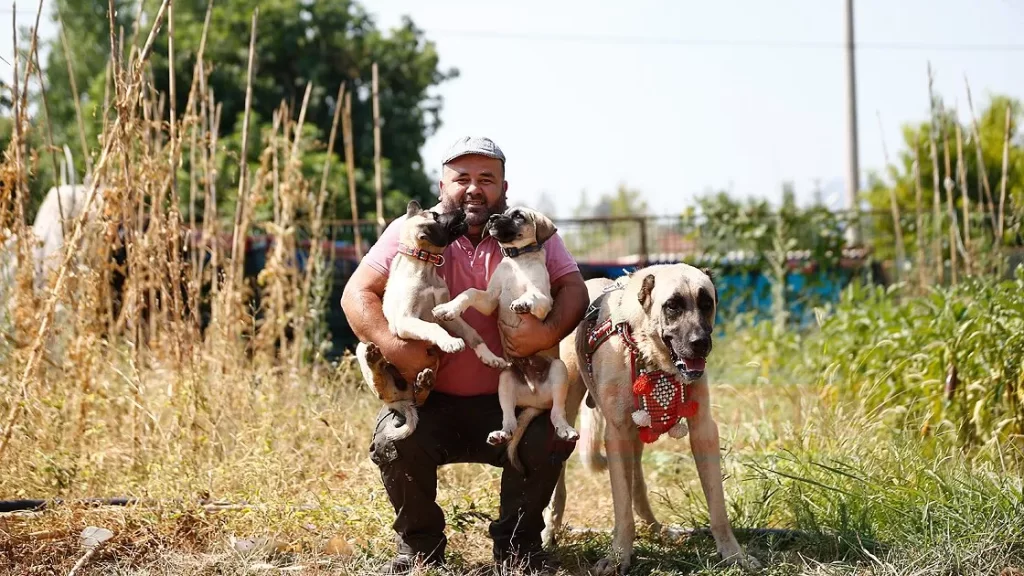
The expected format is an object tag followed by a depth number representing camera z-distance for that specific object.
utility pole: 14.55
